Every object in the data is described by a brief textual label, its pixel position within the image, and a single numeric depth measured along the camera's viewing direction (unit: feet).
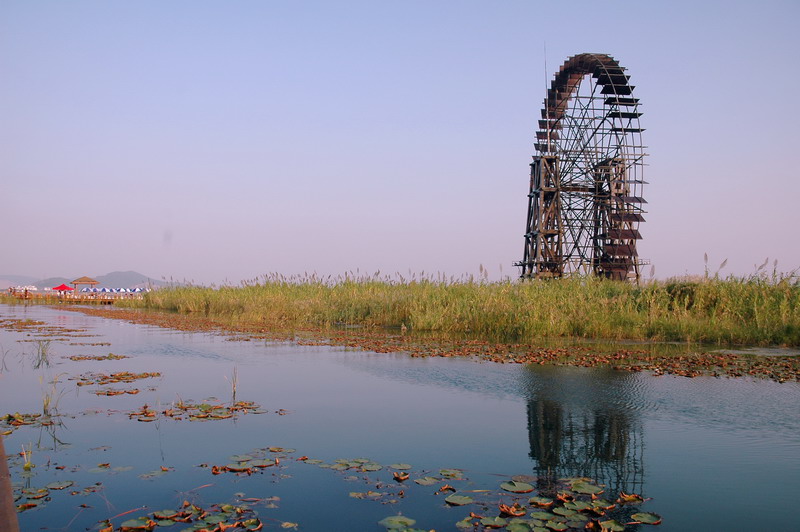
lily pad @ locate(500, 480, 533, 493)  12.51
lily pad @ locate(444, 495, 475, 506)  11.84
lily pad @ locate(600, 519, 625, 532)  10.59
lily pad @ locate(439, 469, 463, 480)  13.37
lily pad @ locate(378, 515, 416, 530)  10.69
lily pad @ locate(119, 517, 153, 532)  10.52
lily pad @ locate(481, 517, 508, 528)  10.76
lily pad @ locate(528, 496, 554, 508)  11.72
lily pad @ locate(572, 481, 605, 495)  12.47
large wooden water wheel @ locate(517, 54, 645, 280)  119.03
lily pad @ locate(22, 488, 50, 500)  11.99
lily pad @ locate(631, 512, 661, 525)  11.04
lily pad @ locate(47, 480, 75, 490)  12.52
